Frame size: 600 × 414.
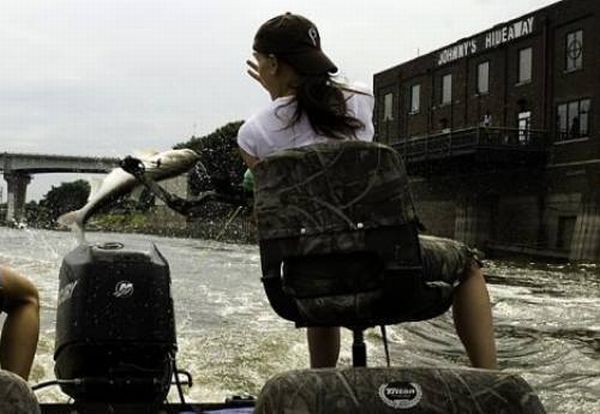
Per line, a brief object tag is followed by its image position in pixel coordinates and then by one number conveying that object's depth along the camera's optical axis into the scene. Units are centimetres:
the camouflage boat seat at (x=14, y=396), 192
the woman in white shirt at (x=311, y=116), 278
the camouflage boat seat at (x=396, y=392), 212
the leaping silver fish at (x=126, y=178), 332
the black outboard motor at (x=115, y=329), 339
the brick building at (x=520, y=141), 3572
